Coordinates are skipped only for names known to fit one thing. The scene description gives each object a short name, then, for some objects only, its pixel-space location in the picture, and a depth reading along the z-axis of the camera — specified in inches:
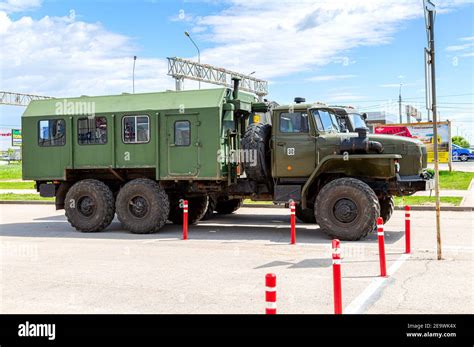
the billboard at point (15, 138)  4037.9
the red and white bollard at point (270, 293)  183.0
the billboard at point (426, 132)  1221.1
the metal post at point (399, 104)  3410.4
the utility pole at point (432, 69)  379.6
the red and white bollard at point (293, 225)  461.0
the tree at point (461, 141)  5531.5
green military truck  482.9
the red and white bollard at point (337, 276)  235.2
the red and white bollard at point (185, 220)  499.2
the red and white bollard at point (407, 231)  407.2
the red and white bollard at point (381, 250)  328.8
